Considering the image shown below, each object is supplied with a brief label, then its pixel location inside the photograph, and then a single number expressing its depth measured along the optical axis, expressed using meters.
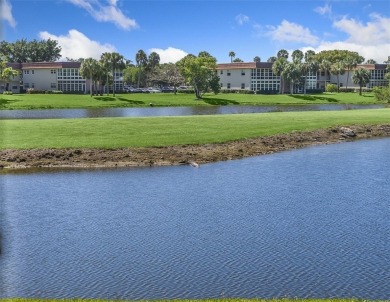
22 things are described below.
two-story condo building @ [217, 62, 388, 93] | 181.00
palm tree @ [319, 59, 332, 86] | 198.75
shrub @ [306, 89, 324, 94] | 177.52
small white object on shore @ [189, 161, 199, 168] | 40.67
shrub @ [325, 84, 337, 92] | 181.75
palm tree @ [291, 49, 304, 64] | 170.45
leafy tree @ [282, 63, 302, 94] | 162.00
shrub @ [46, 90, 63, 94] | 157.88
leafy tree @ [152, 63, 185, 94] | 197.98
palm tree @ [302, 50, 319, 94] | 168.75
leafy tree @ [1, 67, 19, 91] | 143.75
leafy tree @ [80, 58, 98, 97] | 138.50
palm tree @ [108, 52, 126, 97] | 142.12
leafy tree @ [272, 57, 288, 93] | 167.75
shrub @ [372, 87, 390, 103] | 114.09
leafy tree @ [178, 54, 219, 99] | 139.25
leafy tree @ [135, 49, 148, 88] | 196.38
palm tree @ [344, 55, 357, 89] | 194.31
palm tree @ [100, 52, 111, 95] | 142.00
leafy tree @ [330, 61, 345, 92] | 192.50
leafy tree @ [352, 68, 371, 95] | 171.38
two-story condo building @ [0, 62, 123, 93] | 171.75
